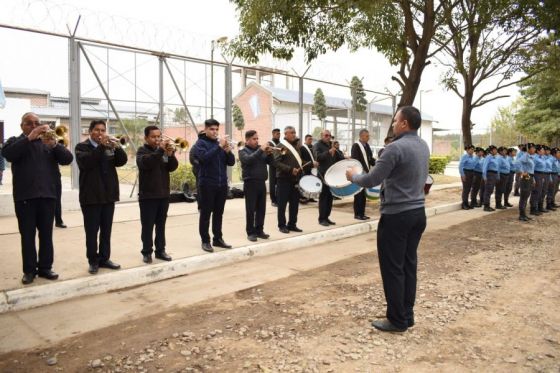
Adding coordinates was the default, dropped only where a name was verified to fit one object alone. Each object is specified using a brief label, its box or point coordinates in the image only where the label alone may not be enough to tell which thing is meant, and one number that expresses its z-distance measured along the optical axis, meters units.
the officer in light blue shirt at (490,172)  13.32
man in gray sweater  4.27
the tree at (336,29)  10.62
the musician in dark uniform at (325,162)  9.73
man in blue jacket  7.01
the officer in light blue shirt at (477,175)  13.64
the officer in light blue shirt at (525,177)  11.92
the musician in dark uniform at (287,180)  8.64
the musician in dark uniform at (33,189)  5.29
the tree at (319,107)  18.58
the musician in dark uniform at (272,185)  12.54
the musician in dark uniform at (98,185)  5.70
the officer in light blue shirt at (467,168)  13.59
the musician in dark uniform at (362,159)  10.33
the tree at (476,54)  15.80
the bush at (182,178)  13.40
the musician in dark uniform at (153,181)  6.22
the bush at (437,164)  26.05
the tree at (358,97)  15.74
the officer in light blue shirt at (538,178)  12.70
